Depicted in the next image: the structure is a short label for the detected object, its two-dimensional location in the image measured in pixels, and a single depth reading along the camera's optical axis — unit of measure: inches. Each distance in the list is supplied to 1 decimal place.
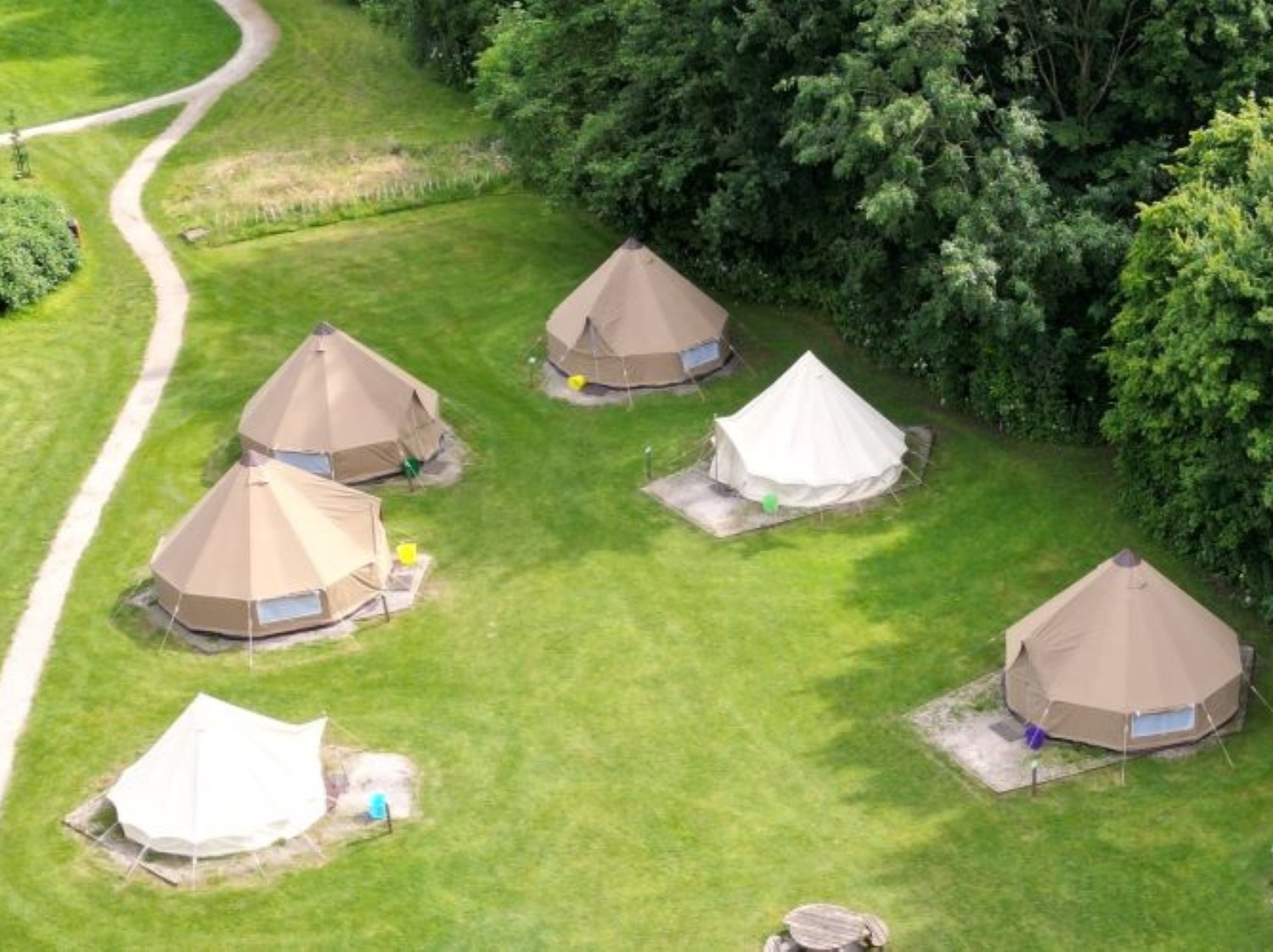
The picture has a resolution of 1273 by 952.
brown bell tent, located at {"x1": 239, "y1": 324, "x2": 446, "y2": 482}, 1726.1
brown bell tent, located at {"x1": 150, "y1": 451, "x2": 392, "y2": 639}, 1493.6
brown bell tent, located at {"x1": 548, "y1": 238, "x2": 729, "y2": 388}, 1899.6
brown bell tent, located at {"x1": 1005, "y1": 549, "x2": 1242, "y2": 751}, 1307.8
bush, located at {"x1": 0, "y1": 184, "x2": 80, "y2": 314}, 2114.9
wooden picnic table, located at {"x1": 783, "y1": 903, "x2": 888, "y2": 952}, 1131.3
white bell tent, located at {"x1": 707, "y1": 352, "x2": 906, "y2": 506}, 1665.8
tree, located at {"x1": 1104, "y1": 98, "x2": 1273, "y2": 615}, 1352.1
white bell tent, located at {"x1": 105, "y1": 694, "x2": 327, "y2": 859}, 1242.6
